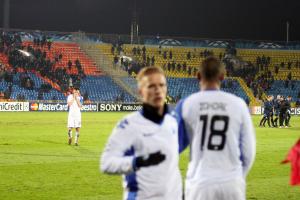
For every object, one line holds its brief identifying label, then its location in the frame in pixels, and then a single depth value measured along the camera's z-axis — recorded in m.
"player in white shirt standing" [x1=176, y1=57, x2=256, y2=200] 10.48
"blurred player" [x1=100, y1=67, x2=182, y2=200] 9.37
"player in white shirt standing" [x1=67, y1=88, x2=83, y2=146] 40.13
